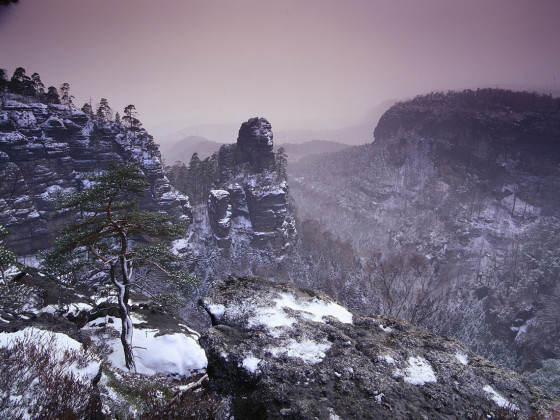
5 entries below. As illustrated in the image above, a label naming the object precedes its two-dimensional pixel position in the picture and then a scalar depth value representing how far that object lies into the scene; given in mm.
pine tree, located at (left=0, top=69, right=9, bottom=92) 49253
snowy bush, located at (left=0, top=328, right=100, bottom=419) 6027
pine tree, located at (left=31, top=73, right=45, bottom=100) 54416
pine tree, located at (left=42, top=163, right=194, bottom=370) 11969
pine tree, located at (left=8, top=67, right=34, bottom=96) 50962
